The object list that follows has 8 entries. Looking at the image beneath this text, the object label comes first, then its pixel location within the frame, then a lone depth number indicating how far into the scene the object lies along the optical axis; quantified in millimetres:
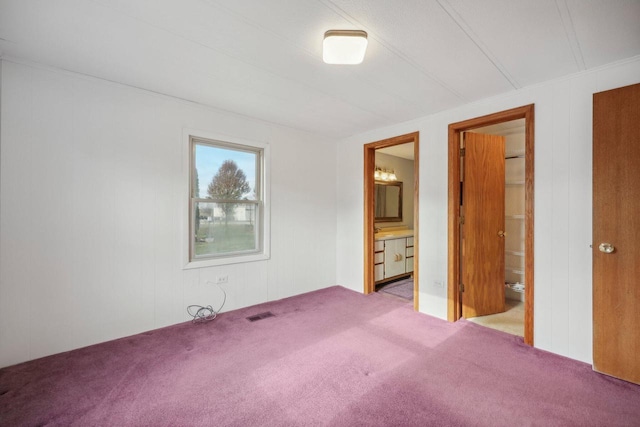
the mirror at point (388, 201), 5500
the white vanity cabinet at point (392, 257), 4422
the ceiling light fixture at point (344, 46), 1771
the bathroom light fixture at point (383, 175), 5391
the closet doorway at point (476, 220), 3111
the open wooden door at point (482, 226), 3184
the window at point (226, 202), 3145
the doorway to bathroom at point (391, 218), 4105
